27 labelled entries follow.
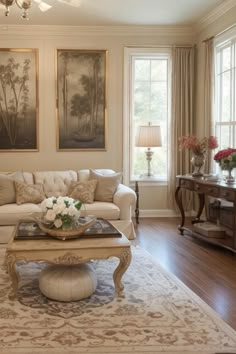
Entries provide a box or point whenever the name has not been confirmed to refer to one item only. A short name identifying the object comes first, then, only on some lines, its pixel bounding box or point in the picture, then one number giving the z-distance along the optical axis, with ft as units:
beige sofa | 17.24
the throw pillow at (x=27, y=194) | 18.04
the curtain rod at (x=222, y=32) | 18.44
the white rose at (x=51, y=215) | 11.31
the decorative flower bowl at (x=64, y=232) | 11.48
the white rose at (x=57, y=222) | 11.34
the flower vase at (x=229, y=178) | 16.48
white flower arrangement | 11.34
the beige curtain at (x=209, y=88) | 20.58
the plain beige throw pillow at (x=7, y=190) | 17.97
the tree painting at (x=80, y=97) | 22.50
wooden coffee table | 10.91
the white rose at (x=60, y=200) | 11.50
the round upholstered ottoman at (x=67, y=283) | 10.82
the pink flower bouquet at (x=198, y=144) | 18.78
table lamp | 21.86
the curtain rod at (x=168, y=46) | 22.85
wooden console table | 15.71
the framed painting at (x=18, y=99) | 22.07
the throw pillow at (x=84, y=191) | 18.25
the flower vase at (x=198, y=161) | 19.08
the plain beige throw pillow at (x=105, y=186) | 18.78
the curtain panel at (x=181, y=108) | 22.94
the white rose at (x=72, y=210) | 11.40
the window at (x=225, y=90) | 18.90
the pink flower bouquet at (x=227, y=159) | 16.34
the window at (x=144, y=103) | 23.11
